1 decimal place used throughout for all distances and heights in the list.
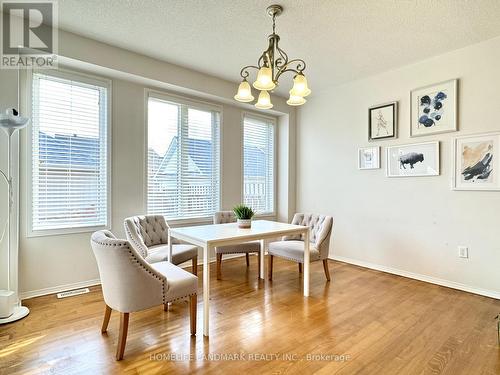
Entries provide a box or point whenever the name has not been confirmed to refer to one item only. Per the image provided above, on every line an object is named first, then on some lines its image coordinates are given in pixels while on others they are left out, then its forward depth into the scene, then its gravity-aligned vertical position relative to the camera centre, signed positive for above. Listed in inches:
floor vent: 118.5 -47.2
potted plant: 121.8 -13.4
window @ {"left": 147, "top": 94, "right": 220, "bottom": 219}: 153.3 +16.2
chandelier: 90.1 +35.8
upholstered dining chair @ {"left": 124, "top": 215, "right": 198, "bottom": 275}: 115.6 -25.6
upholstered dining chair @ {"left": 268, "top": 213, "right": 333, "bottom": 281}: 131.2 -29.4
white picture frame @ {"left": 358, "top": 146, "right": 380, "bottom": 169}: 159.8 +17.1
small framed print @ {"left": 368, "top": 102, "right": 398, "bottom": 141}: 152.1 +37.3
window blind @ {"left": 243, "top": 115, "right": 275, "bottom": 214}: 194.7 +16.4
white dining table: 89.6 -18.4
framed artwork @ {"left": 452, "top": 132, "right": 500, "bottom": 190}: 118.9 +11.1
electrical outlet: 127.9 -30.3
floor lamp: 95.5 -17.3
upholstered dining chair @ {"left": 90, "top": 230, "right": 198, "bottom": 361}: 73.2 -26.6
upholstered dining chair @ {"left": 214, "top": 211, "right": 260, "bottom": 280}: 144.4 -33.4
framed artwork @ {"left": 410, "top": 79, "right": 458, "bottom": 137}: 130.8 +38.6
